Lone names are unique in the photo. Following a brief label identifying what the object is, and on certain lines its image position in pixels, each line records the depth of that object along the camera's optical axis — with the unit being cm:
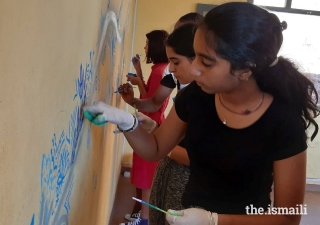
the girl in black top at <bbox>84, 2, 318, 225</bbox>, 93
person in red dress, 225
